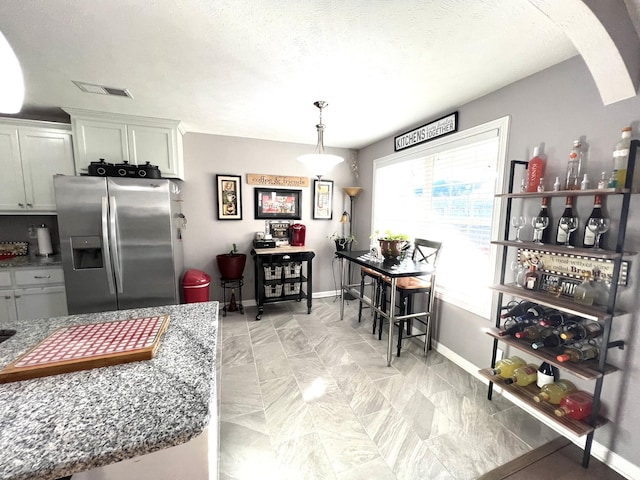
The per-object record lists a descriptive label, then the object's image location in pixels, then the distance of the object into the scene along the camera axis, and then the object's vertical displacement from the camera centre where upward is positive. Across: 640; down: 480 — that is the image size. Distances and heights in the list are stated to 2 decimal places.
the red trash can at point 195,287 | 3.14 -0.90
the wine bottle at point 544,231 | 1.78 -0.11
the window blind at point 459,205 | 2.25 +0.10
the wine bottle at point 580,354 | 1.53 -0.81
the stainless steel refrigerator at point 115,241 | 2.52 -0.30
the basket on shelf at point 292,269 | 3.63 -0.78
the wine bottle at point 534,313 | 1.81 -0.68
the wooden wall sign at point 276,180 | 3.74 +0.47
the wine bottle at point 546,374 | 1.75 -1.07
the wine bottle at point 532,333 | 1.74 -0.78
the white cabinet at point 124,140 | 2.74 +0.77
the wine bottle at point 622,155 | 1.37 +0.32
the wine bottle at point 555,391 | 1.67 -1.12
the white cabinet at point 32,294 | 2.58 -0.84
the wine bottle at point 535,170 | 1.77 +0.30
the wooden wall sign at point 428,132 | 2.50 +0.86
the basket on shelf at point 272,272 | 3.52 -0.80
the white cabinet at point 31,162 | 2.67 +0.50
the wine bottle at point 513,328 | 1.83 -0.79
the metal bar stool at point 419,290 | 2.63 -0.77
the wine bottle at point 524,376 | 1.83 -1.12
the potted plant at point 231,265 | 3.52 -0.71
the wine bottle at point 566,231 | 1.65 -0.09
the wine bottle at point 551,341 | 1.68 -0.81
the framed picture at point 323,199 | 4.09 +0.21
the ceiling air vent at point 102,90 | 2.15 +1.03
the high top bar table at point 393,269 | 2.36 -0.52
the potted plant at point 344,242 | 3.97 -0.44
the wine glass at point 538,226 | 1.75 -0.07
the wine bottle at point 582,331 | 1.56 -0.69
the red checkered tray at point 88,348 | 0.85 -0.50
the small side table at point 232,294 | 3.65 -1.18
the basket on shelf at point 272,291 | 3.58 -1.07
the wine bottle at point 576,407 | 1.54 -1.13
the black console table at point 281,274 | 3.48 -0.84
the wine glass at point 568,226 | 1.63 -0.07
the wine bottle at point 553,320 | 1.72 -0.69
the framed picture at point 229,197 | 3.62 +0.21
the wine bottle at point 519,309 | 1.90 -0.68
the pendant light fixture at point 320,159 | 2.38 +0.49
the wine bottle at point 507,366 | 1.92 -1.11
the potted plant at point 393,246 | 2.64 -0.33
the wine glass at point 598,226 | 1.50 -0.06
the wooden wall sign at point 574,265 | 1.48 -0.30
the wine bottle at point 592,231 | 1.50 -0.08
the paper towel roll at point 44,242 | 2.94 -0.35
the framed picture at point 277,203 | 3.84 +0.14
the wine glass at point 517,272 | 1.97 -0.43
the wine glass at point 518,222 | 1.90 -0.05
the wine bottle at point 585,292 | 1.54 -0.45
